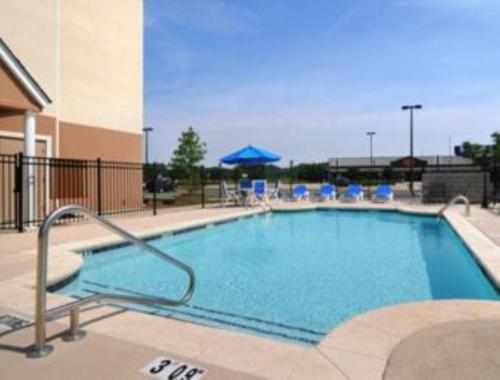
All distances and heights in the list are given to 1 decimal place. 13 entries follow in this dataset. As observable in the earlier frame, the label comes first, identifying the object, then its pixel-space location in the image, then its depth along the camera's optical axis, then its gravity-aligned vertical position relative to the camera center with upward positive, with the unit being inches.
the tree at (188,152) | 1178.0 +83.3
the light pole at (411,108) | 1076.5 +185.5
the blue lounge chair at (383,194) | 808.9 -18.0
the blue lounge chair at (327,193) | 844.6 -17.2
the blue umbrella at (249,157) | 723.4 +43.5
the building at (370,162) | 1159.6 +71.3
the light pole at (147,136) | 1374.4 +150.1
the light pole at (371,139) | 1553.9 +168.9
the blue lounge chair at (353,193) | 826.8 -17.8
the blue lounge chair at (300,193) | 850.9 -17.5
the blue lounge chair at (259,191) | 718.4 -11.8
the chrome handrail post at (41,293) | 122.3 -31.1
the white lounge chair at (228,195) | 749.3 -19.3
